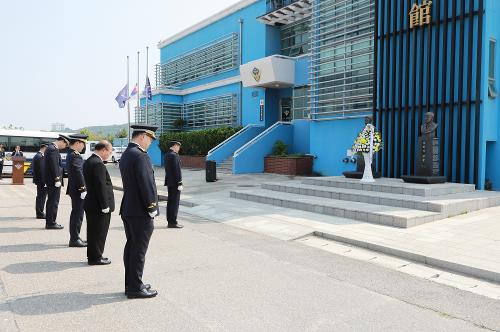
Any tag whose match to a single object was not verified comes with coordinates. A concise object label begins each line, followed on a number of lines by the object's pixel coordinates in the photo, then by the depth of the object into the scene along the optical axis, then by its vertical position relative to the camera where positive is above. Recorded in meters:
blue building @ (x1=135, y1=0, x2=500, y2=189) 13.36 +3.37
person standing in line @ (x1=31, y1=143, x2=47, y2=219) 9.40 -0.70
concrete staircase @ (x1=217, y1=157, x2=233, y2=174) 23.49 -0.83
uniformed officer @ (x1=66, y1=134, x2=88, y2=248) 7.05 -0.67
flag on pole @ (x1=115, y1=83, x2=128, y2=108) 31.17 +4.11
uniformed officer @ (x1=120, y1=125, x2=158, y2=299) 4.62 -0.67
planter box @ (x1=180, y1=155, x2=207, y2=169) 26.70 -0.65
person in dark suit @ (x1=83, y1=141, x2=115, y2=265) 5.94 -0.74
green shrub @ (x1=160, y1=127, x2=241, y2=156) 25.89 +0.87
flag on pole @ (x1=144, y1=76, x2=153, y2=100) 32.42 +4.71
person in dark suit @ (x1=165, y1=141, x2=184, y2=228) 9.13 -0.59
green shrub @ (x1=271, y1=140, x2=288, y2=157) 22.80 +0.19
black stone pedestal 12.61 -0.24
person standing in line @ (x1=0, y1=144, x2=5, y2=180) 20.03 -0.29
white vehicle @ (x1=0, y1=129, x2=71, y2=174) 22.92 +0.55
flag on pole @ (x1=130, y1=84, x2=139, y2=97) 32.38 +4.76
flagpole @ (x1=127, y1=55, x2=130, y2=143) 31.66 +3.61
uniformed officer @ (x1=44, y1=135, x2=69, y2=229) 8.62 -0.58
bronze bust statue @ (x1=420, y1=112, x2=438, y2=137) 12.54 +0.84
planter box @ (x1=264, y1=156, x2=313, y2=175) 20.64 -0.64
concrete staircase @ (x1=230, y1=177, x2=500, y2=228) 9.34 -1.28
